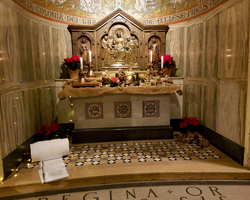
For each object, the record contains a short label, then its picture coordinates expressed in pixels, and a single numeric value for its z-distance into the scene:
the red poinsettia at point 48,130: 4.18
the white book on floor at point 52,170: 2.96
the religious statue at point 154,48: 5.45
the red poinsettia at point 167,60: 5.16
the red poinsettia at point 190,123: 4.57
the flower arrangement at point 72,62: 4.97
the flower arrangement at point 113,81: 4.26
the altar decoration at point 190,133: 4.26
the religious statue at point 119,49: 5.36
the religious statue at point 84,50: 5.29
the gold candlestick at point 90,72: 4.78
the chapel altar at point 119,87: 4.35
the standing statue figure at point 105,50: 5.37
